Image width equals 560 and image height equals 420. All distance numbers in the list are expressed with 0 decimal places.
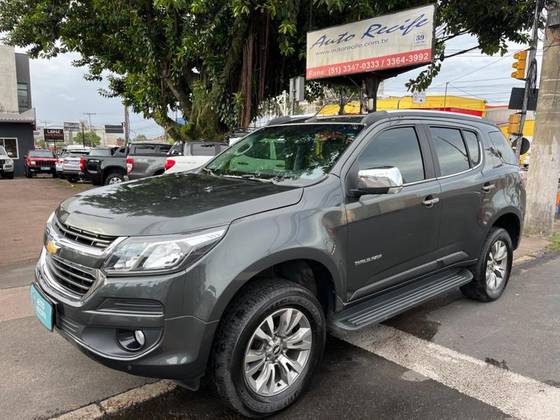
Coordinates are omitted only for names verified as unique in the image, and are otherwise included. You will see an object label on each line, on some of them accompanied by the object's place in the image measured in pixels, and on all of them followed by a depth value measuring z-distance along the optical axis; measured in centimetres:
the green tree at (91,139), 8361
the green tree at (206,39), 1052
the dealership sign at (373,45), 843
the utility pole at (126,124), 3344
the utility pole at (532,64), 880
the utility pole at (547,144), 806
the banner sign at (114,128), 6469
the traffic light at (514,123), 935
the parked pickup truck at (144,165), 1300
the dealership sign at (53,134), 4974
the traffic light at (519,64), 916
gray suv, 239
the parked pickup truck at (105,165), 1559
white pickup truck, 1066
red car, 2339
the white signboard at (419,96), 1340
